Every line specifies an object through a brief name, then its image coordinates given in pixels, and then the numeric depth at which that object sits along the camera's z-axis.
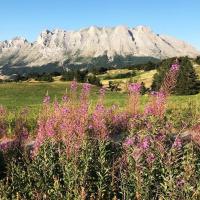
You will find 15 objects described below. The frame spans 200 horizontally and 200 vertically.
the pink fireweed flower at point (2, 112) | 7.24
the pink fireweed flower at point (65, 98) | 6.75
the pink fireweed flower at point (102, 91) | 6.52
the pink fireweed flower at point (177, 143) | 4.83
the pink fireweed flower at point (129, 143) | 5.10
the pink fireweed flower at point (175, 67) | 5.37
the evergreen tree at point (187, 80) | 45.63
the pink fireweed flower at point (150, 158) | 4.83
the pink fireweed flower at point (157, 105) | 5.87
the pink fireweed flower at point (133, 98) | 6.64
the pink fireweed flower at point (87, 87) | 5.88
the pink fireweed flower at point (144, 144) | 4.84
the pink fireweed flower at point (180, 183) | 4.54
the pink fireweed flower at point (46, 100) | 6.79
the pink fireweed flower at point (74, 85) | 6.19
